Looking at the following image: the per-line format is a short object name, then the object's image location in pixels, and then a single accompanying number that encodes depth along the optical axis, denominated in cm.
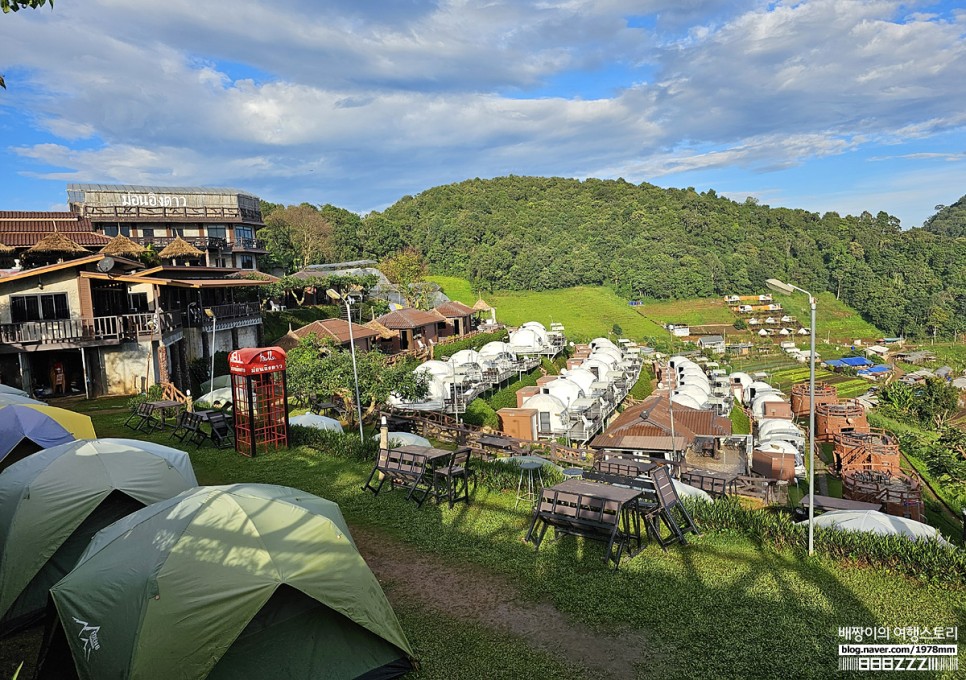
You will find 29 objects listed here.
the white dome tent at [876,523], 1038
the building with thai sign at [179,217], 4412
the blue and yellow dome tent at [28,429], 1147
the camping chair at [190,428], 1581
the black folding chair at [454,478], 1095
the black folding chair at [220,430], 1577
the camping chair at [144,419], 1750
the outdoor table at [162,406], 1755
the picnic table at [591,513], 839
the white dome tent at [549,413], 2914
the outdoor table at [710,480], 1395
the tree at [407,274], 5659
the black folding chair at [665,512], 883
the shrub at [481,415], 3067
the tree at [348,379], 2159
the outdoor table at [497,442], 1403
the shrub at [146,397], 1970
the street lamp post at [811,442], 821
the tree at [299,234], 6725
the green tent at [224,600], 568
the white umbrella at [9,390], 1672
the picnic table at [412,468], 1111
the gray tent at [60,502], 750
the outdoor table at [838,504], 1301
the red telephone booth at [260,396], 1516
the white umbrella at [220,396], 2160
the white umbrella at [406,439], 1516
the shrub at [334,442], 1408
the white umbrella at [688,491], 1167
